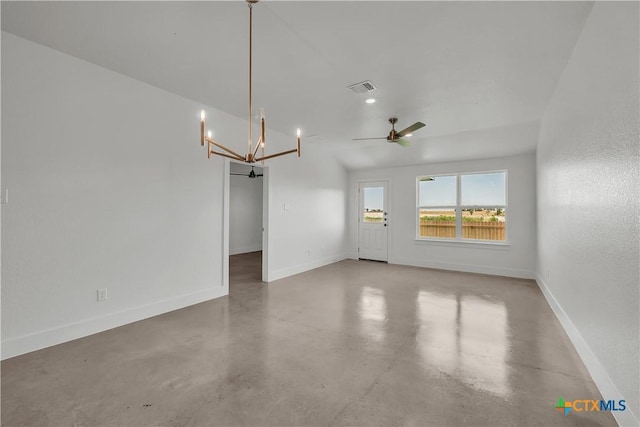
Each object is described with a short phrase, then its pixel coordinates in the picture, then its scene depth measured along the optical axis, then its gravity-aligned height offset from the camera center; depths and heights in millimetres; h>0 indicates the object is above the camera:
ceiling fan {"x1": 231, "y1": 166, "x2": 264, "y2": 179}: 7699 +1149
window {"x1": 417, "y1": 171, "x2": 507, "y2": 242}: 5832 +161
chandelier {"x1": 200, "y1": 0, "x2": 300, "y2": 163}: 1999 +671
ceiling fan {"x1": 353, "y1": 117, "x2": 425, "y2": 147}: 3725 +1141
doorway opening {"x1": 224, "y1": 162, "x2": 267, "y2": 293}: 7883 -60
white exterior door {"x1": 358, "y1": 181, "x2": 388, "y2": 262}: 7137 -201
